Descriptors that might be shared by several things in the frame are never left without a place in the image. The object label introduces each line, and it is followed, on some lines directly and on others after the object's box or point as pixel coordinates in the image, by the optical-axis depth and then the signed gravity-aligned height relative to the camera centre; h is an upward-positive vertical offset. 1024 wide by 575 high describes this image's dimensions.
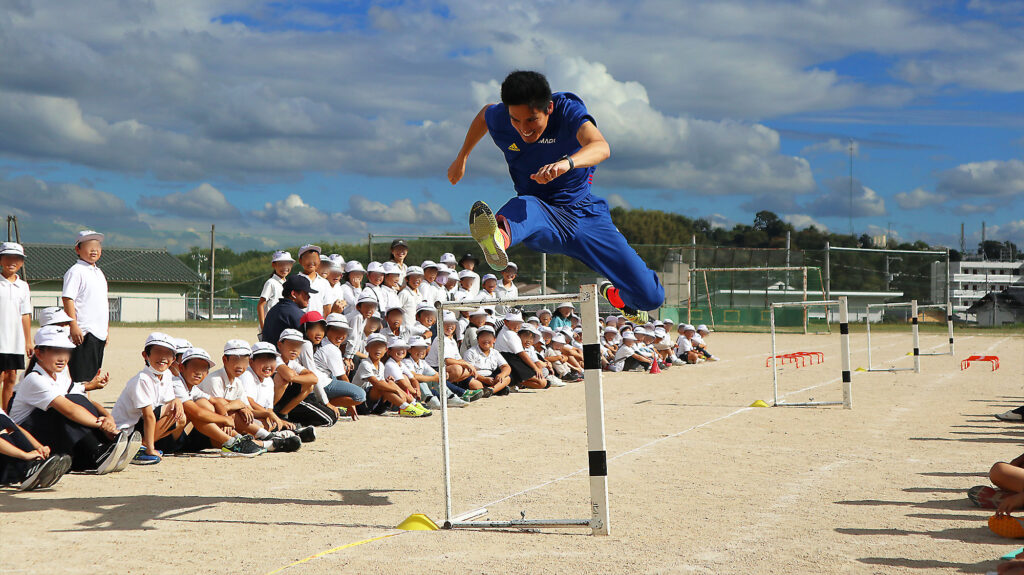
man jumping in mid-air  5.63 +0.72
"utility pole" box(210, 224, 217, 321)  48.55 +2.67
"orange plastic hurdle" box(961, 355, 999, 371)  16.51 -1.72
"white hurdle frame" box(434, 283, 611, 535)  5.03 -0.82
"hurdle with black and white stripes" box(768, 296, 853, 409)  11.46 -0.90
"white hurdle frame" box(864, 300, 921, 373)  17.12 -1.06
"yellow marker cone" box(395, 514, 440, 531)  5.27 -1.38
